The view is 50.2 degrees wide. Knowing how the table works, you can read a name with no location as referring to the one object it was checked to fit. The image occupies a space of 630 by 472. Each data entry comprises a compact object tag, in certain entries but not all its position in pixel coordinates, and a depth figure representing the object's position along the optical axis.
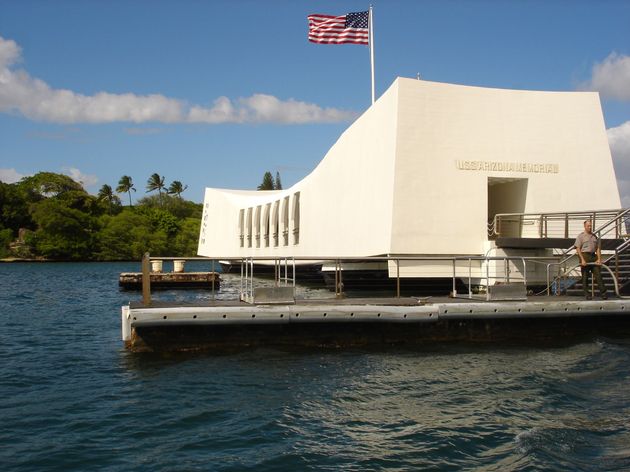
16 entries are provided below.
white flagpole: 24.12
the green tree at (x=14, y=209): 89.44
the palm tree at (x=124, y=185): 120.31
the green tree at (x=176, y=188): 128.00
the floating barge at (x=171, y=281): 33.75
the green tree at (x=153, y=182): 125.06
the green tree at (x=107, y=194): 116.94
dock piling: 11.81
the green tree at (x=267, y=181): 119.81
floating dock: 11.36
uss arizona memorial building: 20.05
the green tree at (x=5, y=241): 83.75
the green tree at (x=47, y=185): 94.81
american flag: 23.98
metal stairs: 15.81
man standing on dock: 13.25
